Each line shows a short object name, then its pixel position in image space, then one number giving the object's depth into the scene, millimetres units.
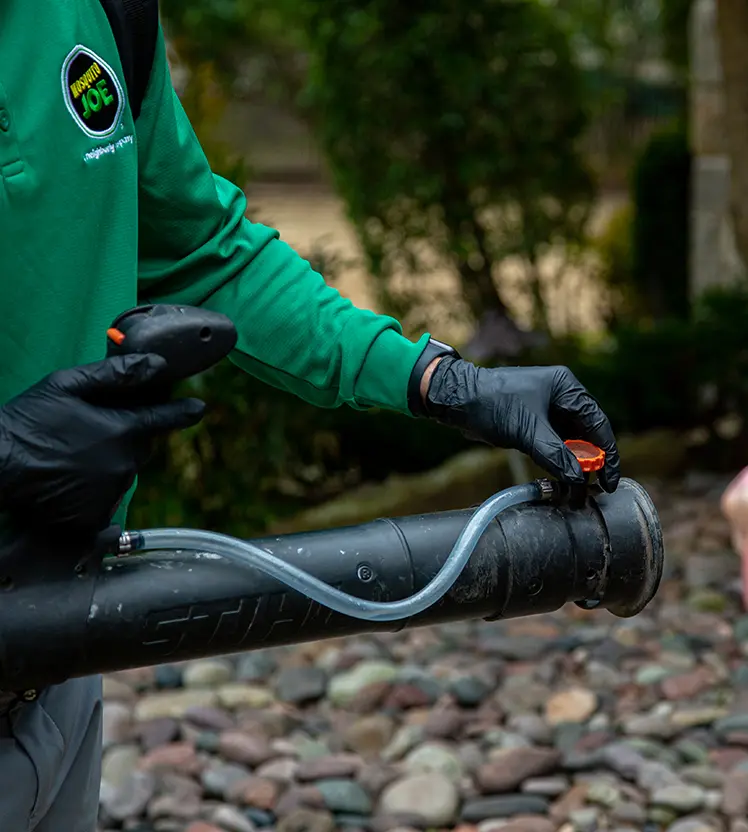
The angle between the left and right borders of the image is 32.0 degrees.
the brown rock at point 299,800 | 3078
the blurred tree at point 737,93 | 5742
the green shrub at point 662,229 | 8156
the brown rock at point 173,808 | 3055
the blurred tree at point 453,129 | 6008
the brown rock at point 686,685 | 3641
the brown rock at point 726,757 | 3252
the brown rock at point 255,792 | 3098
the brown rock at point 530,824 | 2947
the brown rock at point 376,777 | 3156
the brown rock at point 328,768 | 3207
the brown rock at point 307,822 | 2982
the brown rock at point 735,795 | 2998
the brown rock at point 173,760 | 3281
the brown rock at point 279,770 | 3215
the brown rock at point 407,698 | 3609
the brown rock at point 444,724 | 3428
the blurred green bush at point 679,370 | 5879
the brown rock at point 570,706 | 3514
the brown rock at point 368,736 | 3383
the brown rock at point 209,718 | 3531
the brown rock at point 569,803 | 3035
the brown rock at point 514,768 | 3145
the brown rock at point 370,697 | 3611
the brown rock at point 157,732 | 3434
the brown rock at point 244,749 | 3312
